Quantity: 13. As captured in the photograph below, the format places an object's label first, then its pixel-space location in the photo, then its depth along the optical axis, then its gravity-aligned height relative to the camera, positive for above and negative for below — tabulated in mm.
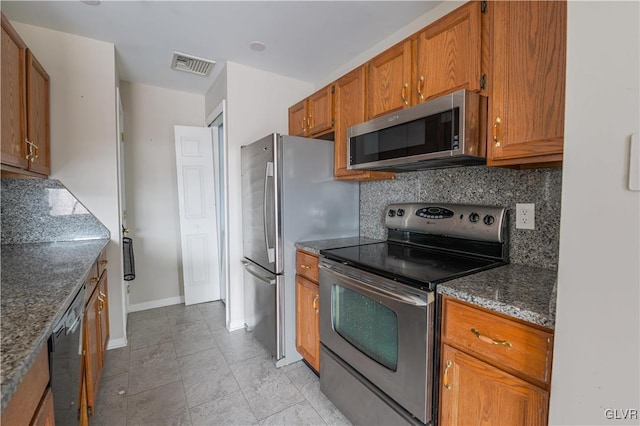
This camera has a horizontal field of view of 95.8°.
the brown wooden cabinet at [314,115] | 2260 +734
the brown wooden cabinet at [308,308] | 1940 -752
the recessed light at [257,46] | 2324 +1271
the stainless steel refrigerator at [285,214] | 2074 -101
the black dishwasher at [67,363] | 902 -570
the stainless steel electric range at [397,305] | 1178 -493
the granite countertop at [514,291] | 881 -323
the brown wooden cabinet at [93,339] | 1399 -800
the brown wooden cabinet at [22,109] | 1473 +542
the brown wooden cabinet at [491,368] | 882 -568
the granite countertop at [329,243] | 1927 -303
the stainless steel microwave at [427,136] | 1296 +337
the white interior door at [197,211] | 3281 -118
